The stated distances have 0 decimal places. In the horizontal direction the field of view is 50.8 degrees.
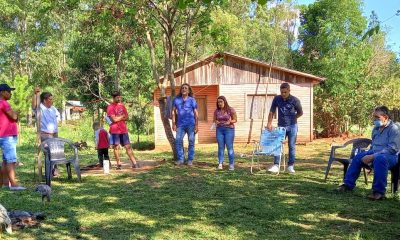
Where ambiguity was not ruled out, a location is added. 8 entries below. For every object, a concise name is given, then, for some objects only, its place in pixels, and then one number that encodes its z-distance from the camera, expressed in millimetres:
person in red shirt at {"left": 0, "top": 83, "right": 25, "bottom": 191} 6613
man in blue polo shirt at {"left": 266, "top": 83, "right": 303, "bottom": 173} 8289
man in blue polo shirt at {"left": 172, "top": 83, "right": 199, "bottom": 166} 9016
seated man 5859
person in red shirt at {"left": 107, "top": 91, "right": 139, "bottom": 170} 8836
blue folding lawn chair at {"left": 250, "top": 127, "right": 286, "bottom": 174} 8367
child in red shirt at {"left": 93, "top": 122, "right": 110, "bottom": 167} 8992
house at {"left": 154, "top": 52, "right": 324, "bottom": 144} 16859
